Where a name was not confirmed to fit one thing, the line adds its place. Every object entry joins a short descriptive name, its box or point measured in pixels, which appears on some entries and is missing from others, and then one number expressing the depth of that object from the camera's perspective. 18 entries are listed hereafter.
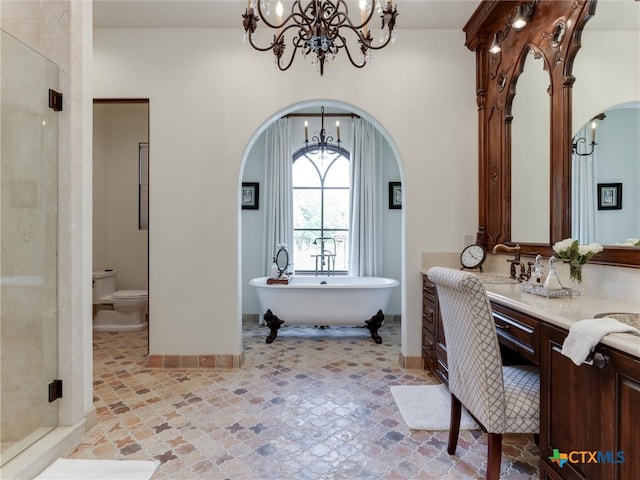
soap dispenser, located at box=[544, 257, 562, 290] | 1.83
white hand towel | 1.15
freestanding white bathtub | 3.78
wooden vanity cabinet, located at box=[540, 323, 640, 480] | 1.07
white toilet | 4.21
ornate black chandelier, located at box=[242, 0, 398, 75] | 1.73
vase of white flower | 1.73
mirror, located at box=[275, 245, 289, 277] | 4.69
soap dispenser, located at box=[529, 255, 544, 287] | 2.03
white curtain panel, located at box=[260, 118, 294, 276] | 4.71
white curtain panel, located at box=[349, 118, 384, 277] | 4.68
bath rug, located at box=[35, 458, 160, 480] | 1.70
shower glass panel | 1.81
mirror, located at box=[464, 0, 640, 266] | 1.78
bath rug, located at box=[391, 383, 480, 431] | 2.17
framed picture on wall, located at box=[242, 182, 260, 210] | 4.80
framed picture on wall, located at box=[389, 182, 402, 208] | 4.81
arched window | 5.00
